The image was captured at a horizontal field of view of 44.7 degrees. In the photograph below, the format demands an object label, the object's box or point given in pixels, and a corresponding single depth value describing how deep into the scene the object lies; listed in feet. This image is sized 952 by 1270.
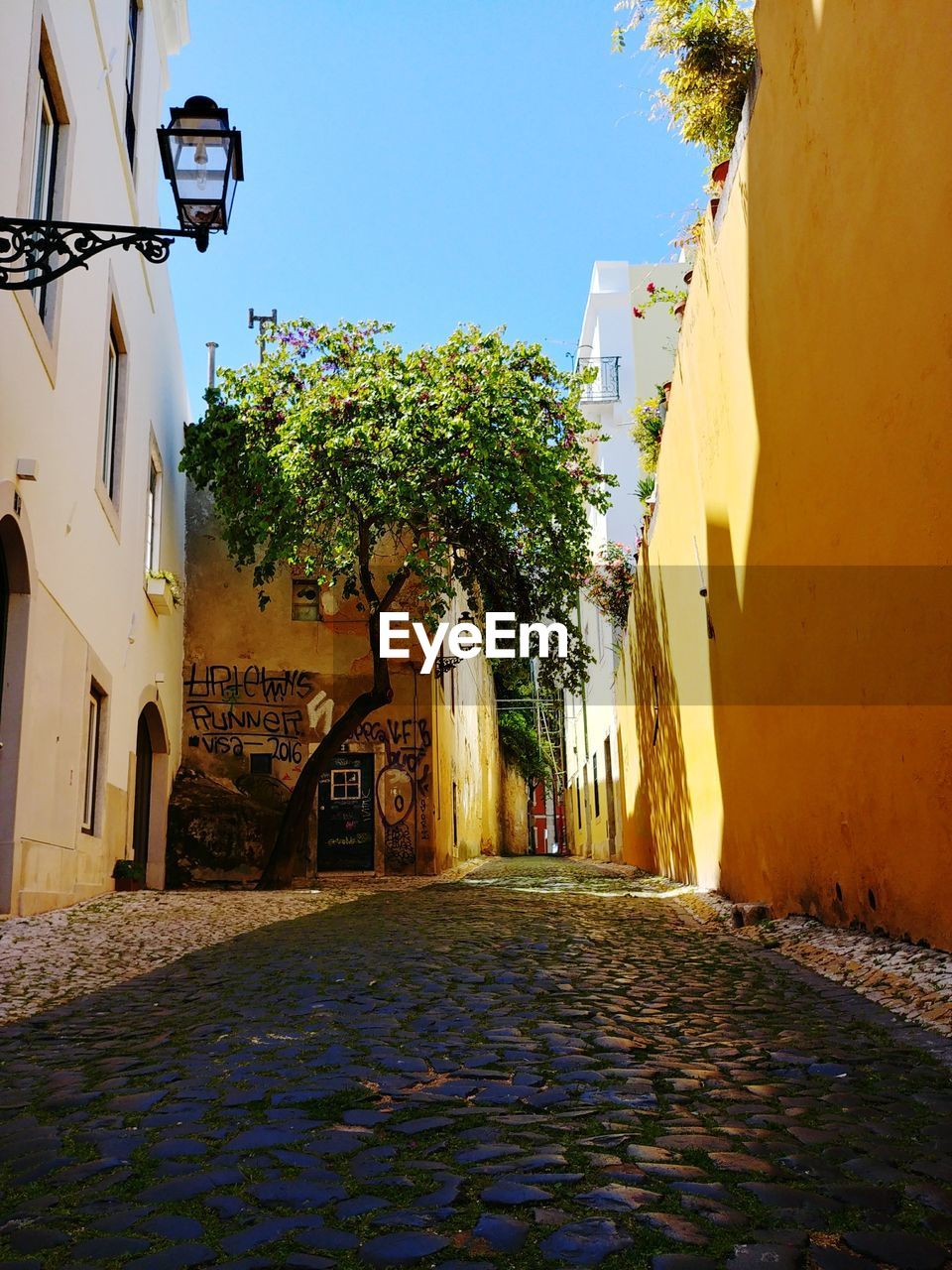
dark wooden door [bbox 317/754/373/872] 54.49
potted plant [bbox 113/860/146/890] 36.25
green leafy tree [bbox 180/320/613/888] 43.68
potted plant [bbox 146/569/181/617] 42.52
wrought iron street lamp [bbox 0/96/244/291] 17.75
